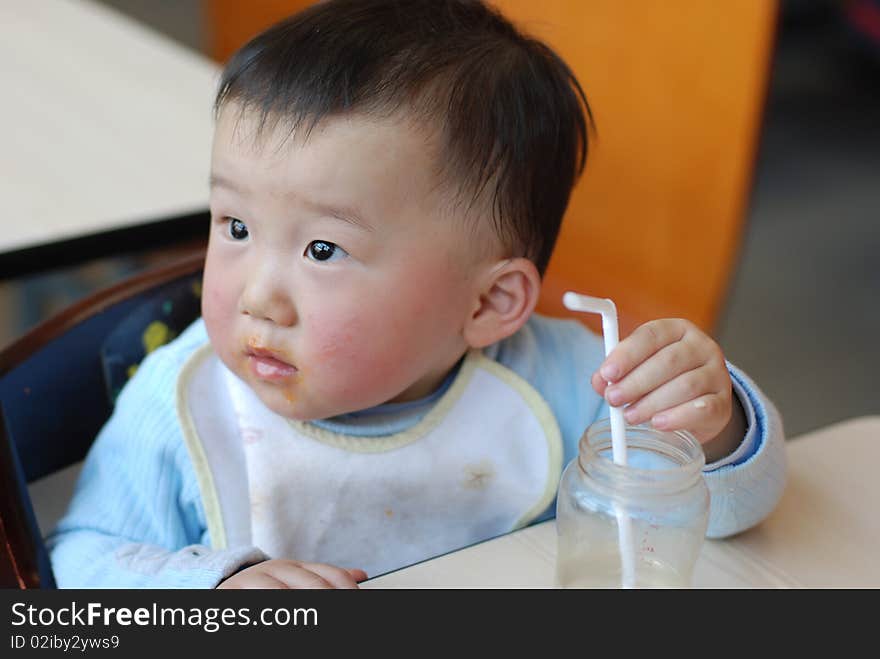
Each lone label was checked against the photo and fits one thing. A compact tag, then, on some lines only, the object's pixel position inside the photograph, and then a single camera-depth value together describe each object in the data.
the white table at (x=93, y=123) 1.30
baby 0.83
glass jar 0.64
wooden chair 0.98
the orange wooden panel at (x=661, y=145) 1.64
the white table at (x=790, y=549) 0.78
